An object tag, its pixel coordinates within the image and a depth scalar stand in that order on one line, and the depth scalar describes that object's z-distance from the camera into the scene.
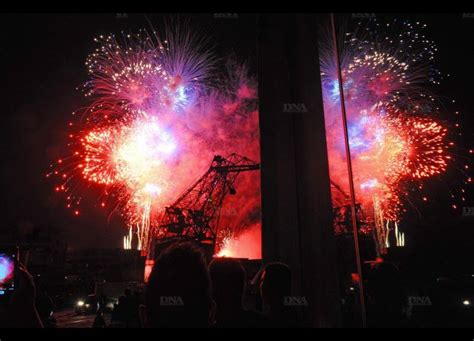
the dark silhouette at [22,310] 1.62
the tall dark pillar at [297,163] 3.96
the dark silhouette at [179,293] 1.37
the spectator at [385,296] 2.56
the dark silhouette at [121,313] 5.32
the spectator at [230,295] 1.94
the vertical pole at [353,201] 2.92
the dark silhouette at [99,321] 5.78
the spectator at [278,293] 2.25
